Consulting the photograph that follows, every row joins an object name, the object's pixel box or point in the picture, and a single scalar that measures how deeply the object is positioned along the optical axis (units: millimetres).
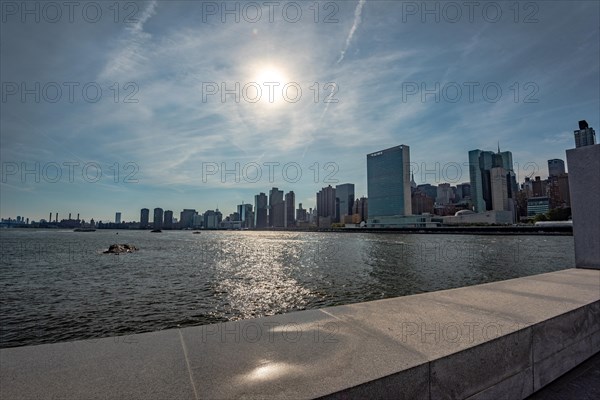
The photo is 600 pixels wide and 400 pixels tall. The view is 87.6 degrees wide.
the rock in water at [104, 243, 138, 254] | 45066
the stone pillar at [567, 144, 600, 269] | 7422
